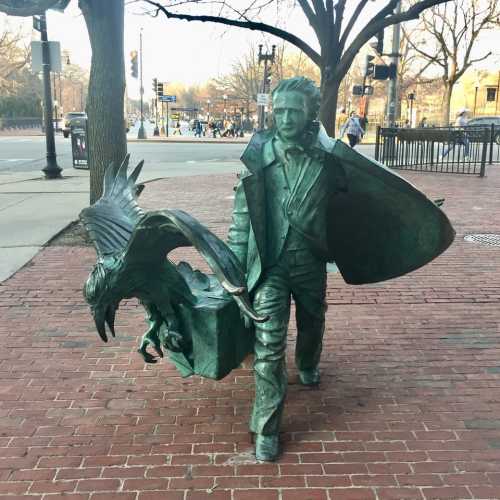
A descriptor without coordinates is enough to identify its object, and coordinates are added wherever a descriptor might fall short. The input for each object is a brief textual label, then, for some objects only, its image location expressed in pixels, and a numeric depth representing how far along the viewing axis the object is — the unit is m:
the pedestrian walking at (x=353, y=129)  19.20
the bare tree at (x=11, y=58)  57.85
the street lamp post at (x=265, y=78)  31.41
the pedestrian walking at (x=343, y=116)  36.47
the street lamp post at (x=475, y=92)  66.39
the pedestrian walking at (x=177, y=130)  53.67
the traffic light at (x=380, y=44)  17.05
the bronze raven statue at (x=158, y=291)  3.12
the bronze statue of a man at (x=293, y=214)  3.15
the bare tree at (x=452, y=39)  35.91
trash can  18.12
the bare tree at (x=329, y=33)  12.84
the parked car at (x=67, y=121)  40.50
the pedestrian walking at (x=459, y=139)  16.94
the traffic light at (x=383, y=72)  19.36
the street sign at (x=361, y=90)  23.53
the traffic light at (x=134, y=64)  41.65
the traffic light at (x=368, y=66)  20.30
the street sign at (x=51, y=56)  14.61
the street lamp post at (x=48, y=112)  14.73
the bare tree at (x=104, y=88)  8.30
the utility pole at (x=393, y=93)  21.65
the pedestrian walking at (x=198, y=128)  47.31
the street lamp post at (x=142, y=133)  41.35
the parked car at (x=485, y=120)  38.28
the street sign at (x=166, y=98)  46.02
